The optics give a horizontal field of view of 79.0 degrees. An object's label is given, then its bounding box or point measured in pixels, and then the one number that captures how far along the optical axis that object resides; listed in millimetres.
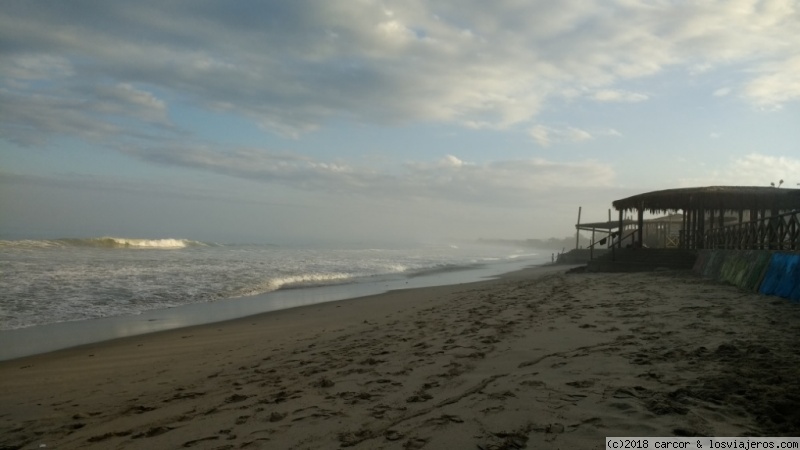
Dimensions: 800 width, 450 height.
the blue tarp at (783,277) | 8680
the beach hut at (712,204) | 18256
